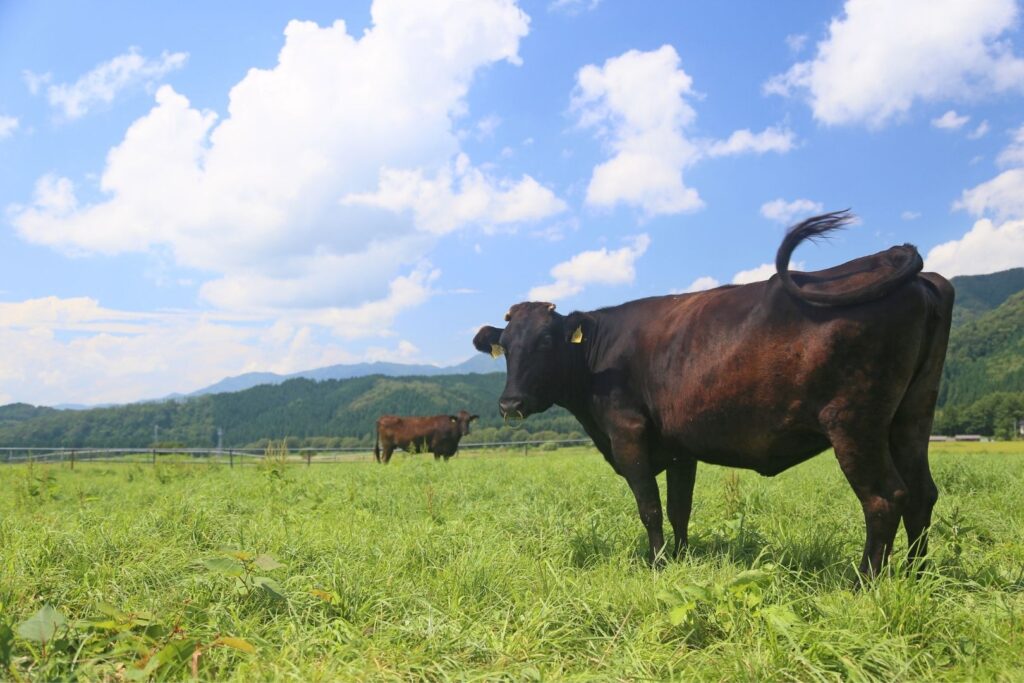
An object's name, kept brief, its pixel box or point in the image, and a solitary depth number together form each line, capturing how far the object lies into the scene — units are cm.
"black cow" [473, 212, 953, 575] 409
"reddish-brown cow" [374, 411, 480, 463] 2917
